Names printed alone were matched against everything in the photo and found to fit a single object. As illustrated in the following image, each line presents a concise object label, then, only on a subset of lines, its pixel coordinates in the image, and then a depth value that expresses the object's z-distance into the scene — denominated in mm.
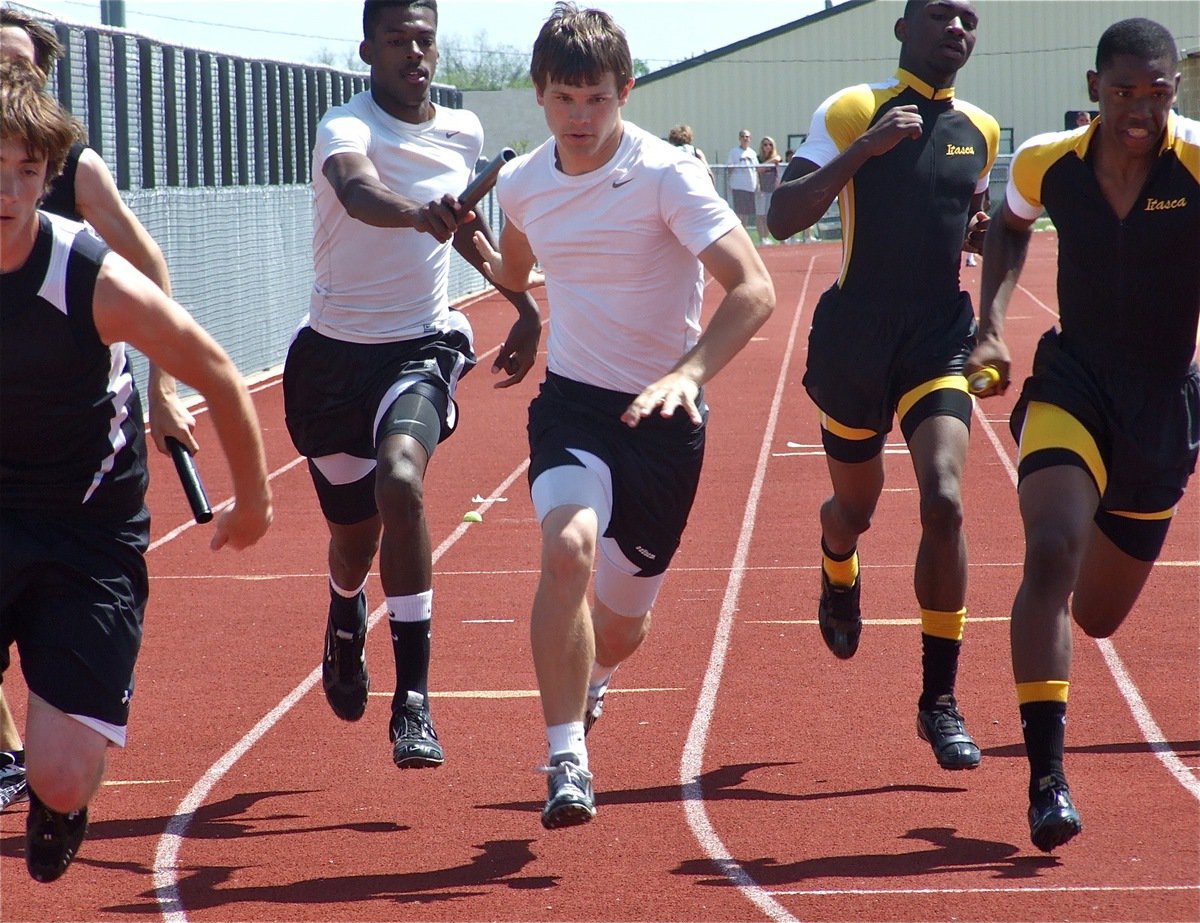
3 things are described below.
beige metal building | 101500
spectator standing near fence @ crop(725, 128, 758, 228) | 72125
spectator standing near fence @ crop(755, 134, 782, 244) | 73562
